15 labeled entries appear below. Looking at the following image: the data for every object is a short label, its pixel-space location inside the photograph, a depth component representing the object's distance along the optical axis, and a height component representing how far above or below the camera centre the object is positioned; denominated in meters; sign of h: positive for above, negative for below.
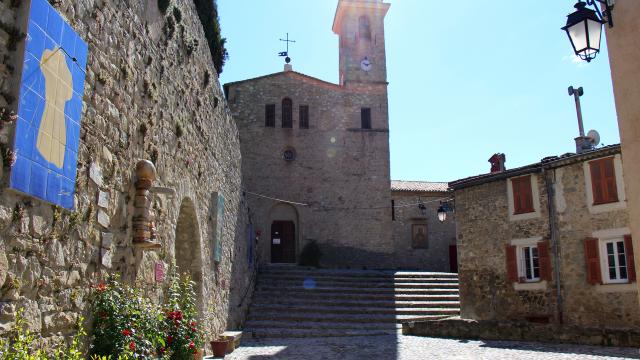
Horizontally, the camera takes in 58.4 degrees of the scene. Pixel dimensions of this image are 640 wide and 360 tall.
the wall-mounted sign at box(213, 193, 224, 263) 10.48 +0.97
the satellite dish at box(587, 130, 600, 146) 18.20 +4.49
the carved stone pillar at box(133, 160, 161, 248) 5.82 +0.78
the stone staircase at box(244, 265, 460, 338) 14.80 -0.54
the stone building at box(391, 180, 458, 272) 28.50 +2.54
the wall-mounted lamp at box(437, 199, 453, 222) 19.32 +2.31
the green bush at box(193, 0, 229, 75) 15.01 +6.86
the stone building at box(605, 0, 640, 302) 5.23 +1.82
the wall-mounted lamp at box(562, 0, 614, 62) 5.41 +2.35
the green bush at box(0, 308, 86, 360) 3.33 -0.37
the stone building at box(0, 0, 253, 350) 3.61 +1.19
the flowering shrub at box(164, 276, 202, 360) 6.24 -0.50
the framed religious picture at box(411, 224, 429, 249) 28.80 +2.25
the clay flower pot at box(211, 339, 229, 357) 9.30 -1.00
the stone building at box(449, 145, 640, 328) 14.64 +1.04
